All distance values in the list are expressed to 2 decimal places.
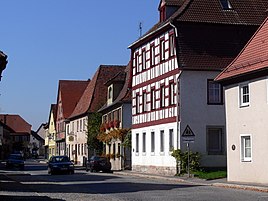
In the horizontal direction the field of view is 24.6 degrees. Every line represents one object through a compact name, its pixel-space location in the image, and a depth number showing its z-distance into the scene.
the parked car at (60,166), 49.38
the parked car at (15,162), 65.44
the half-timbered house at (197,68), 39.75
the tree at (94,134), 69.25
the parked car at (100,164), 53.38
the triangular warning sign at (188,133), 35.22
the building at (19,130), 154.12
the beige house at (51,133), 109.44
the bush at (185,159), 38.90
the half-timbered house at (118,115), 55.34
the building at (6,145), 112.14
